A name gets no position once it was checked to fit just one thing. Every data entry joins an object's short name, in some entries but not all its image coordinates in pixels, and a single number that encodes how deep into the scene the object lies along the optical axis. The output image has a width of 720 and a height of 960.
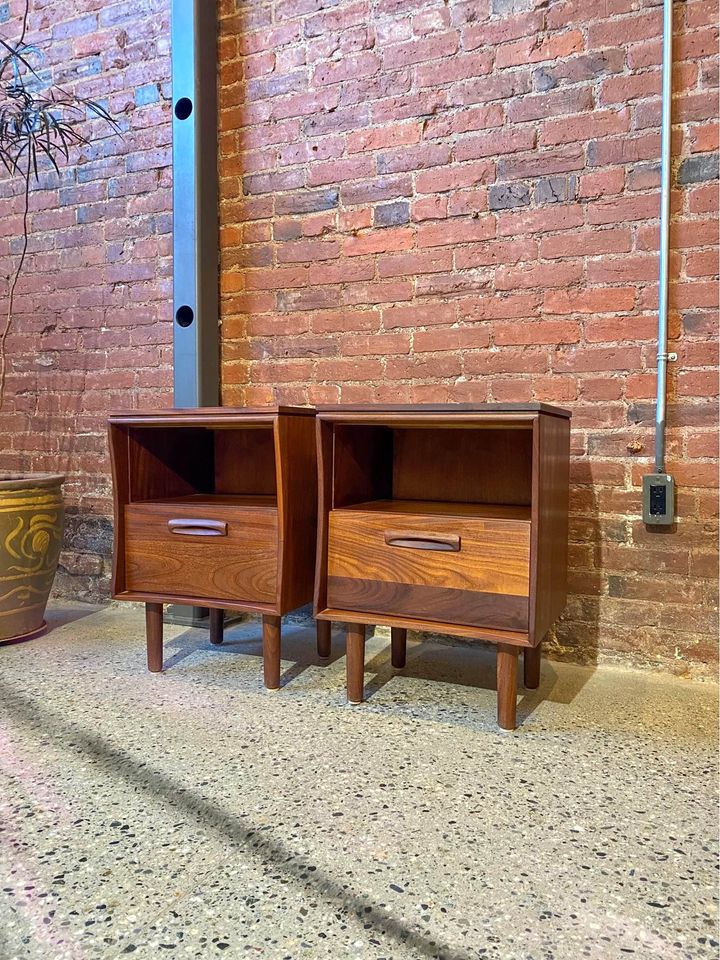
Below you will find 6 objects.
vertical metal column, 2.10
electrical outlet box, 1.69
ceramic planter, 1.94
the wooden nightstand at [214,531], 1.57
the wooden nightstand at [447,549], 1.35
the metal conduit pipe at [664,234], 1.62
